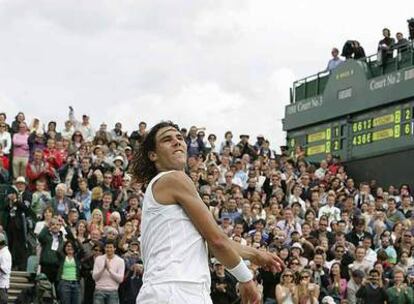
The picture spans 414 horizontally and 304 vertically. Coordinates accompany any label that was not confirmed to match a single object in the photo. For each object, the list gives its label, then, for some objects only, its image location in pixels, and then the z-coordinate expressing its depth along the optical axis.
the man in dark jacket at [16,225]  19.02
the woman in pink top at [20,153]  21.81
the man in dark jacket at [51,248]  17.98
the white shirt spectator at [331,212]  23.45
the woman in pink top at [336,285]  19.78
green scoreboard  30.08
